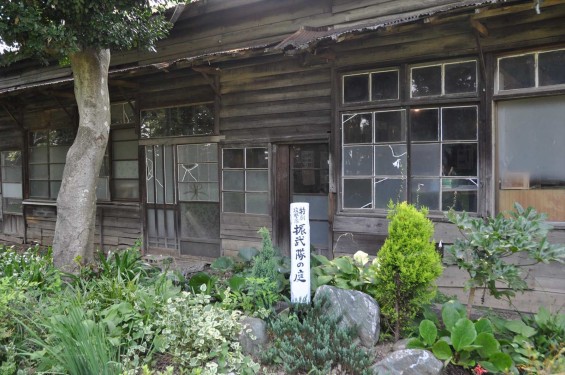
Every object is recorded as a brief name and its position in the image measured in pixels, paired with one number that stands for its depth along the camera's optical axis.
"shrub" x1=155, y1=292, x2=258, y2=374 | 3.25
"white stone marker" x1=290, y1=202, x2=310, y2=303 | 4.04
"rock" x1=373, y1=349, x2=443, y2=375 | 3.18
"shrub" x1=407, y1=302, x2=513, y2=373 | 3.21
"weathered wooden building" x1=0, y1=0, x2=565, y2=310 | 4.89
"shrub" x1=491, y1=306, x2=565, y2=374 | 3.11
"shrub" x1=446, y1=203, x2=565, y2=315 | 3.38
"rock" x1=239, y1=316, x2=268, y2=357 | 3.61
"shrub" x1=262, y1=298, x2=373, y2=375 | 3.37
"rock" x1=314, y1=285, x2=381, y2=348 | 3.77
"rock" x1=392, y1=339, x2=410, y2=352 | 3.61
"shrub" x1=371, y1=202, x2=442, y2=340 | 3.62
